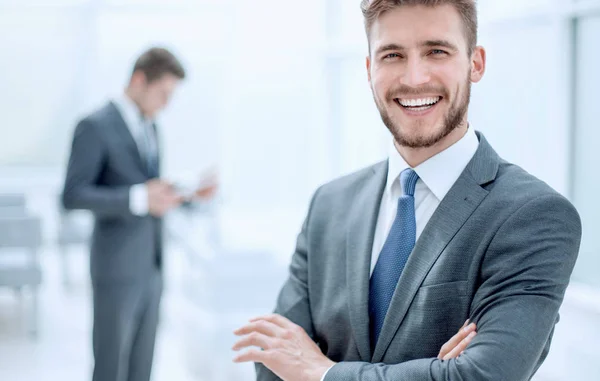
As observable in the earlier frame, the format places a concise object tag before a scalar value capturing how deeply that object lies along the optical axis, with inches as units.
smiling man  43.0
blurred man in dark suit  115.1
